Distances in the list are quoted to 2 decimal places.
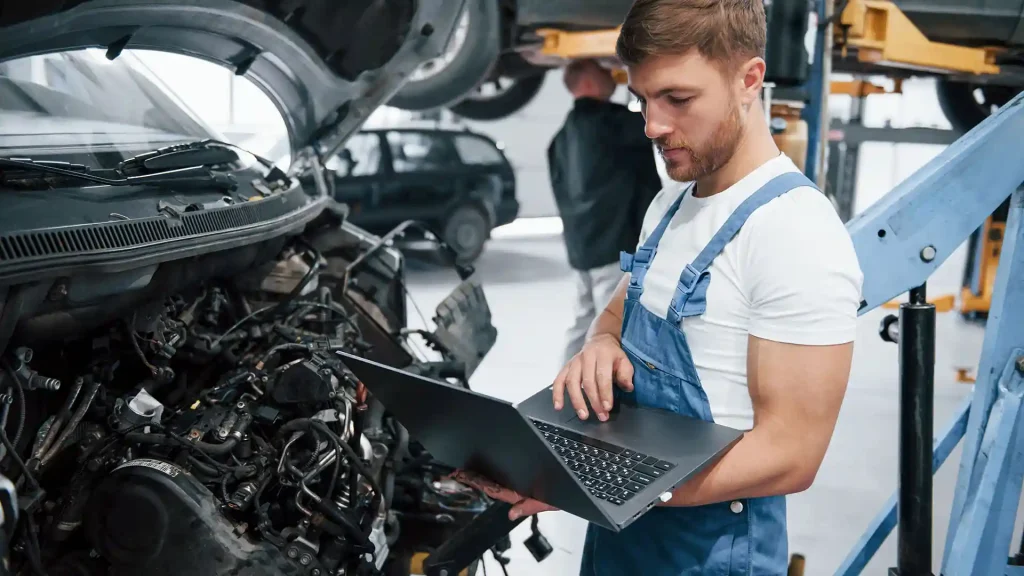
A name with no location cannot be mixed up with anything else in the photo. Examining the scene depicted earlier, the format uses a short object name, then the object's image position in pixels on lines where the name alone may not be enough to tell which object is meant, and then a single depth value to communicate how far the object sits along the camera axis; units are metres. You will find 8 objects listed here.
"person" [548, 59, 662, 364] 3.92
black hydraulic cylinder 1.85
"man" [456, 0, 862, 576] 1.19
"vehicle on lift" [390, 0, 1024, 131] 4.35
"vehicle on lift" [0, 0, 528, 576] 1.63
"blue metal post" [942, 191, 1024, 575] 1.94
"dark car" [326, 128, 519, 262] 6.91
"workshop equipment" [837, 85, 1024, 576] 1.77
